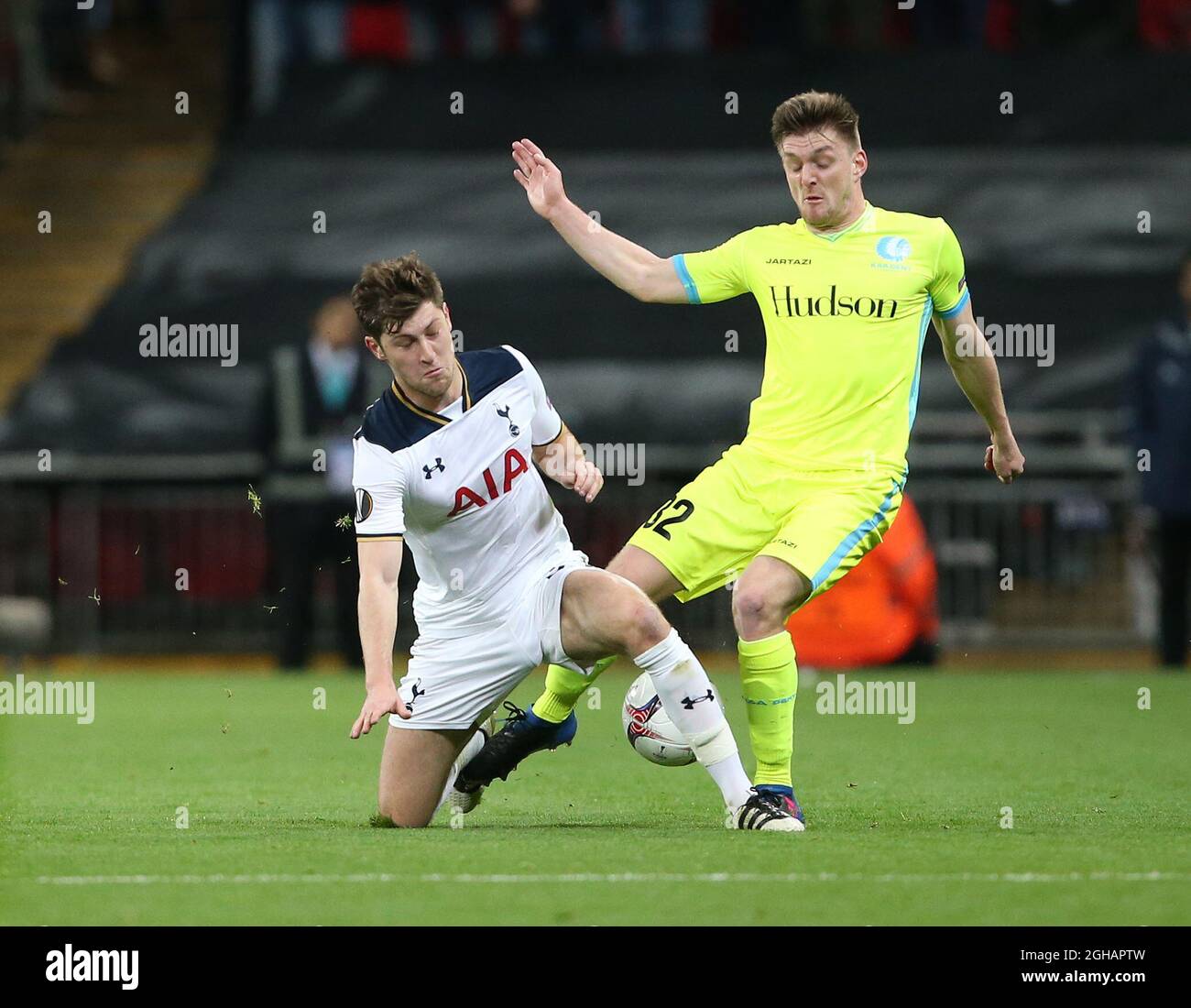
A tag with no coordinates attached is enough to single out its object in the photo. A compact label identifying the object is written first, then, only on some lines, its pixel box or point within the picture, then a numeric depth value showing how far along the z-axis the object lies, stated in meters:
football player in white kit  6.79
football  7.39
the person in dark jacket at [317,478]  14.11
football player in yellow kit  7.29
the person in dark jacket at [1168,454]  13.62
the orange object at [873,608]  13.34
